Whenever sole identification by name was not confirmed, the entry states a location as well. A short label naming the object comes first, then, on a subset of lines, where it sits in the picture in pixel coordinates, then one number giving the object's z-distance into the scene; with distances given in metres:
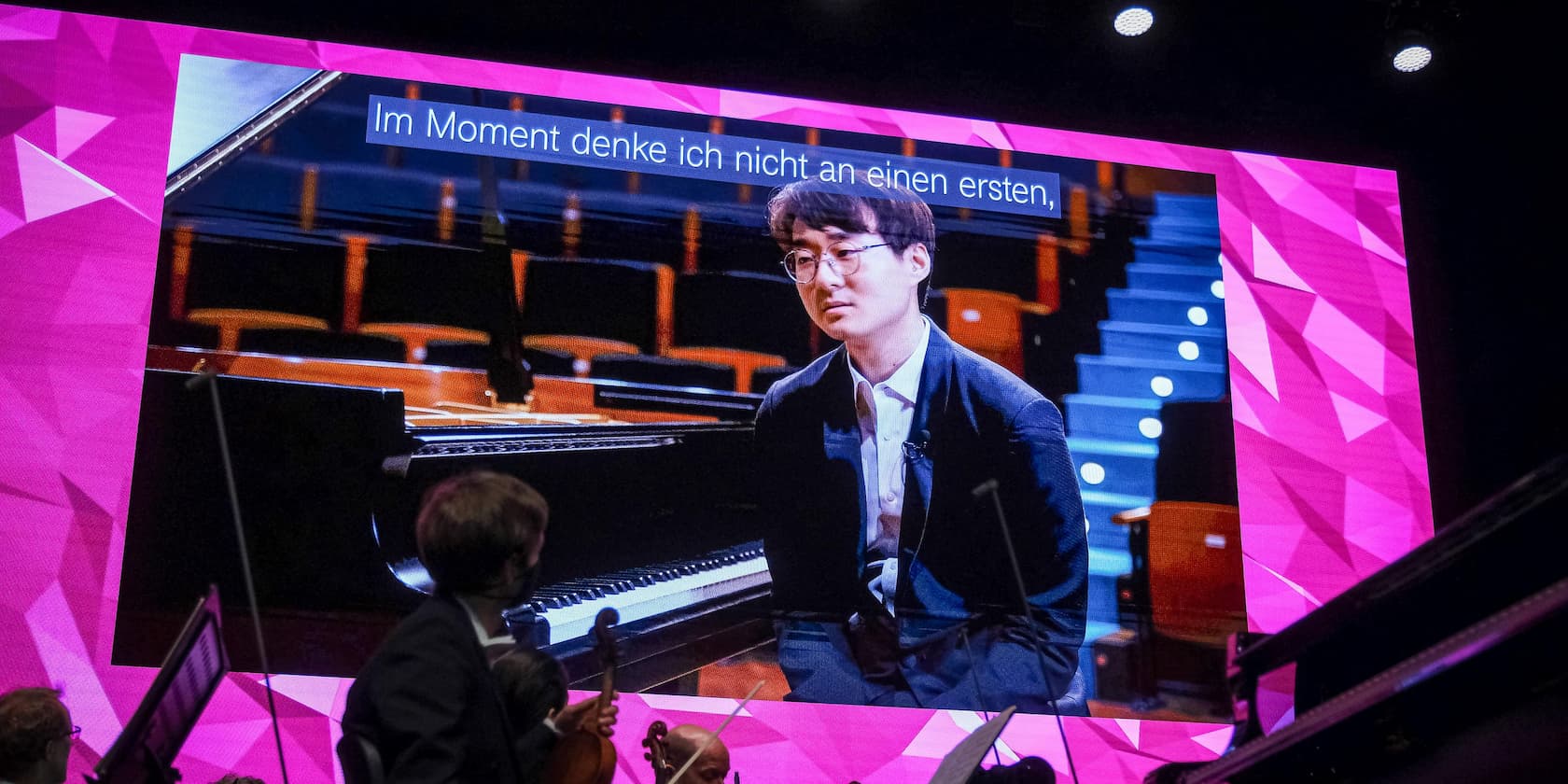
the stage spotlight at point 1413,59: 5.56
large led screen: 4.31
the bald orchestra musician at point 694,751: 3.51
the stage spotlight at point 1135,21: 5.41
